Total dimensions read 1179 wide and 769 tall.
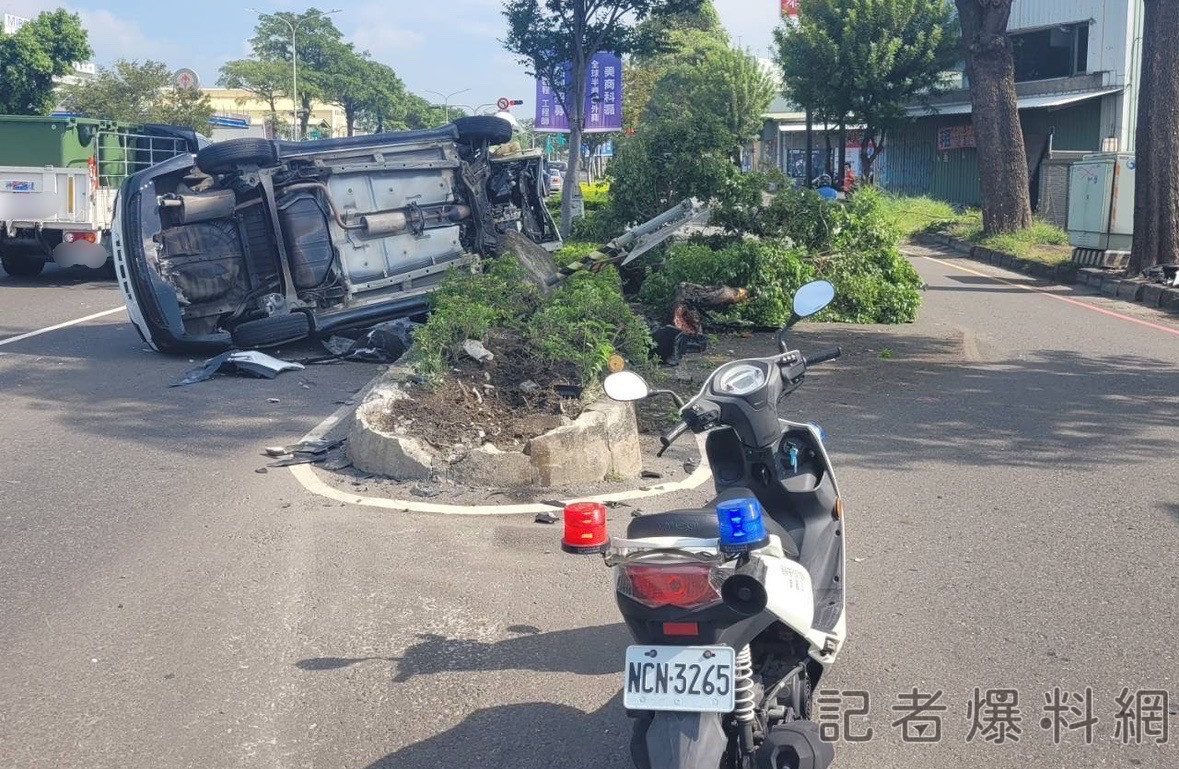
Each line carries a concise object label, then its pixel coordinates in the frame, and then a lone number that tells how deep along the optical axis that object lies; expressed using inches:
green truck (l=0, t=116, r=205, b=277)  690.8
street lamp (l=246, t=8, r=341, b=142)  2294.8
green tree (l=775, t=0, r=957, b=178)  1518.2
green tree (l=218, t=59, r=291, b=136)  2613.2
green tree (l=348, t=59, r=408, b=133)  3043.8
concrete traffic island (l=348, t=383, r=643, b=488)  275.1
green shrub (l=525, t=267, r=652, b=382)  327.6
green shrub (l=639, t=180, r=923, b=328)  523.8
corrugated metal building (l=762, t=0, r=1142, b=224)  1293.1
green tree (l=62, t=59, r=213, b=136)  1568.0
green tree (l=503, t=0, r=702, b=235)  1039.6
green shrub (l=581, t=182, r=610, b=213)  751.4
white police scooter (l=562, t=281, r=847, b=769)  122.5
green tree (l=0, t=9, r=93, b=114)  1360.7
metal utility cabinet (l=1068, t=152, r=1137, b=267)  799.7
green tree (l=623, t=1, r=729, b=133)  2527.1
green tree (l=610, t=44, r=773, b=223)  644.7
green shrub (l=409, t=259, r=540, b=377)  338.3
